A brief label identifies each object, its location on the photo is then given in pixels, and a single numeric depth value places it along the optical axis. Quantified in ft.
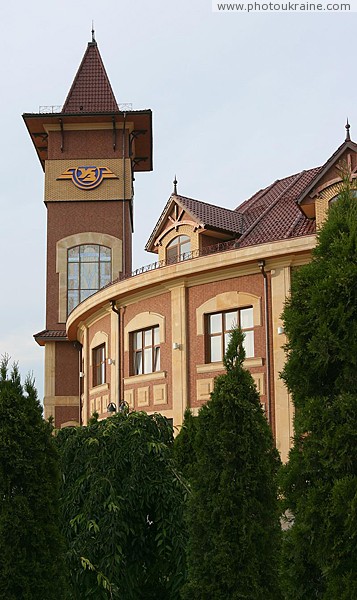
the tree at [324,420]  23.71
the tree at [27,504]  27.78
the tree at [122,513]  33.35
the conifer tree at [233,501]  28.07
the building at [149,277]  77.36
